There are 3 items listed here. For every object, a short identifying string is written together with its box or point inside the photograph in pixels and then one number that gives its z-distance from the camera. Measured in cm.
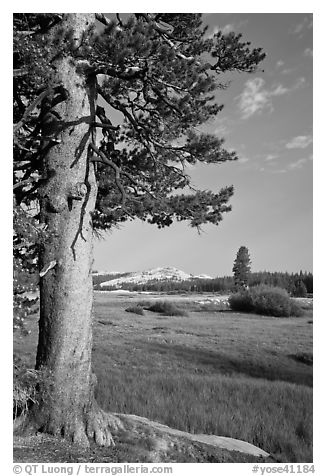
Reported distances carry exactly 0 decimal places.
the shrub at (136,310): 2453
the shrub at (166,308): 2560
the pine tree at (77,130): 432
